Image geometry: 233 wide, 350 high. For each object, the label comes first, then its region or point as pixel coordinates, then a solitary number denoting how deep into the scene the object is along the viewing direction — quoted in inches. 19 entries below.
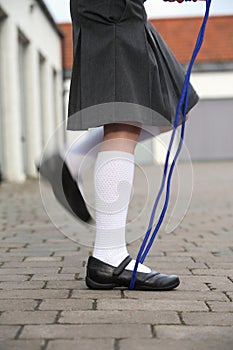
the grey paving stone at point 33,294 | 112.5
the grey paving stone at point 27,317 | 94.4
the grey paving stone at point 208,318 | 94.0
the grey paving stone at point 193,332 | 86.7
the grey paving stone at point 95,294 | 112.2
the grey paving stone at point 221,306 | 103.1
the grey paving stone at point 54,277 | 129.2
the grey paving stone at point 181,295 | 111.4
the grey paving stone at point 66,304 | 103.2
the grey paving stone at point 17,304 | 103.5
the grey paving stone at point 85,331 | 86.5
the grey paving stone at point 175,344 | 81.5
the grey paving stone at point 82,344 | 81.2
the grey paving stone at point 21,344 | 81.4
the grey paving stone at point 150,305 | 103.0
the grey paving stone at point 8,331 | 86.8
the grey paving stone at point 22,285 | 121.2
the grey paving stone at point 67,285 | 120.6
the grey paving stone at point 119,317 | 94.4
